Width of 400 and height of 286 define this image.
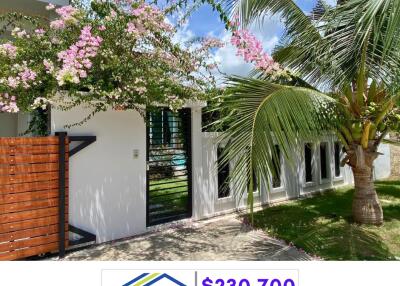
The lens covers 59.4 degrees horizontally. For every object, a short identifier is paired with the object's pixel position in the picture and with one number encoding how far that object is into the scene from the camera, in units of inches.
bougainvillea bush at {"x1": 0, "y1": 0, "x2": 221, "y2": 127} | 274.5
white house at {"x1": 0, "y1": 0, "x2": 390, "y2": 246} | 311.6
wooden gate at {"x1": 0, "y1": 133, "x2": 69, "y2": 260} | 265.0
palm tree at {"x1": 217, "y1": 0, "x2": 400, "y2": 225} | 220.5
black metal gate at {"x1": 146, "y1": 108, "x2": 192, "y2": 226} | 369.4
